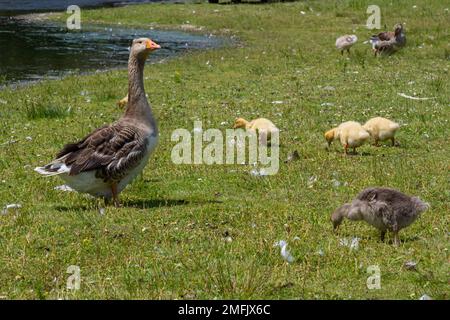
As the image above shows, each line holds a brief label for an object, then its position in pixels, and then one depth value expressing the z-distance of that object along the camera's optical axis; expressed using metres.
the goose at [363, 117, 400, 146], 15.24
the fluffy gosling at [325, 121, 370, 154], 14.58
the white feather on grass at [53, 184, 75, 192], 12.69
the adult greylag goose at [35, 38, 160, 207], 11.23
